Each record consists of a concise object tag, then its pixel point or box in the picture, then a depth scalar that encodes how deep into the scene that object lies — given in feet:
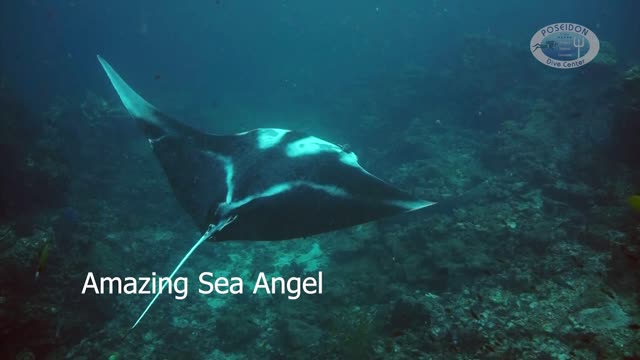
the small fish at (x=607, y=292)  14.89
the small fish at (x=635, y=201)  12.87
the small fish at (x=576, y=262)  17.12
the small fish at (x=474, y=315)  14.78
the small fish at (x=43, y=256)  14.24
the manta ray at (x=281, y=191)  11.14
